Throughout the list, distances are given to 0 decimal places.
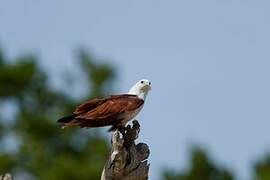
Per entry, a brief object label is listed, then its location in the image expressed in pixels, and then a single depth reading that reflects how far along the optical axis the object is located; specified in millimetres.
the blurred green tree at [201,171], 39562
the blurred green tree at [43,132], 38625
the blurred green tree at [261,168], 39125
